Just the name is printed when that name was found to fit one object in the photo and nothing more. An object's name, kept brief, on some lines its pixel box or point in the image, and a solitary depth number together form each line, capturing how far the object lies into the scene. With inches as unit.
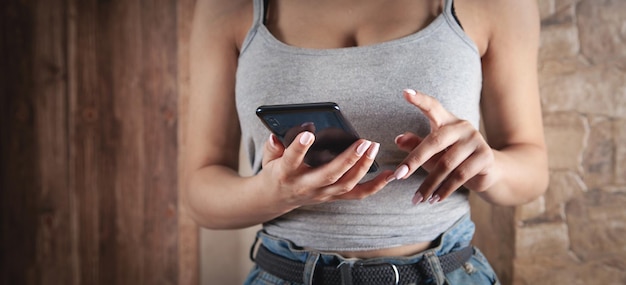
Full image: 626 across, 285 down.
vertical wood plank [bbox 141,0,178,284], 69.7
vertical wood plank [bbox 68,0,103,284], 67.6
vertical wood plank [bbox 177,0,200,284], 69.9
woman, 31.4
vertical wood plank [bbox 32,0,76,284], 65.4
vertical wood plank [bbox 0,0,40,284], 62.8
